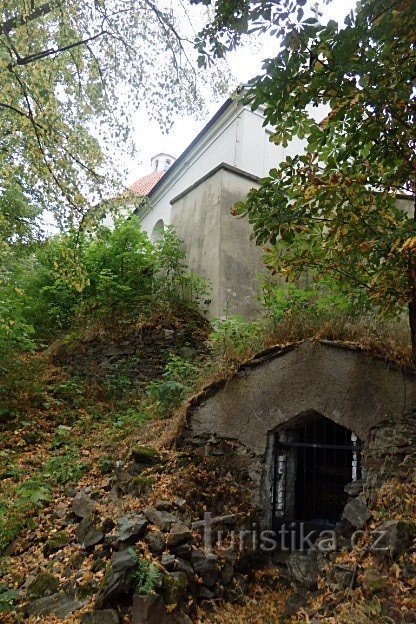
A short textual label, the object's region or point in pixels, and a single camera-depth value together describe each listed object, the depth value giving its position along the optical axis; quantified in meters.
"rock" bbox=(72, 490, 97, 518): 4.85
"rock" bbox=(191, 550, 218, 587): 4.28
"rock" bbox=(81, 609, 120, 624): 3.59
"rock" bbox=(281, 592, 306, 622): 4.10
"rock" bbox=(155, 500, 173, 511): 4.71
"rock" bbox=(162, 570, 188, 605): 3.81
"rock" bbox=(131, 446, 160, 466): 5.46
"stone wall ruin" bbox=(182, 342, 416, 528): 4.72
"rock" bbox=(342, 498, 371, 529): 4.27
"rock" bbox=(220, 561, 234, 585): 4.43
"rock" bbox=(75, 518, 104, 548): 4.42
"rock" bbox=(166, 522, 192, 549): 4.29
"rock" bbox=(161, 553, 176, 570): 4.04
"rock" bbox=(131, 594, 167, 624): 3.59
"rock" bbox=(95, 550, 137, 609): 3.73
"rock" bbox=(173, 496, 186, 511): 4.80
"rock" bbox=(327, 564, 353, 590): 3.81
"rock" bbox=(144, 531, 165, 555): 4.21
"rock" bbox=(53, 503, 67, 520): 5.01
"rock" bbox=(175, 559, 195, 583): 4.13
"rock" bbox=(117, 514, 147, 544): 4.25
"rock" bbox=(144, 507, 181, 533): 4.44
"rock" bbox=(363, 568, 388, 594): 3.52
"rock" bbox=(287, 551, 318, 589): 4.29
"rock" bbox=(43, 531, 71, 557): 4.57
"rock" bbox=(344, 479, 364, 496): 4.70
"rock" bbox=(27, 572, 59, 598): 4.03
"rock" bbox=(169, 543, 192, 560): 4.27
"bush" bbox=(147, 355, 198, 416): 6.47
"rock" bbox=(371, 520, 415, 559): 3.72
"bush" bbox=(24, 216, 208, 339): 9.66
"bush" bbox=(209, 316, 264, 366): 5.91
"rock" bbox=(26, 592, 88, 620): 3.78
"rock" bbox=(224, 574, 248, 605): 4.34
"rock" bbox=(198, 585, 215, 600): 4.16
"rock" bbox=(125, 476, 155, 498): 5.04
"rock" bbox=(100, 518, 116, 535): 4.50
